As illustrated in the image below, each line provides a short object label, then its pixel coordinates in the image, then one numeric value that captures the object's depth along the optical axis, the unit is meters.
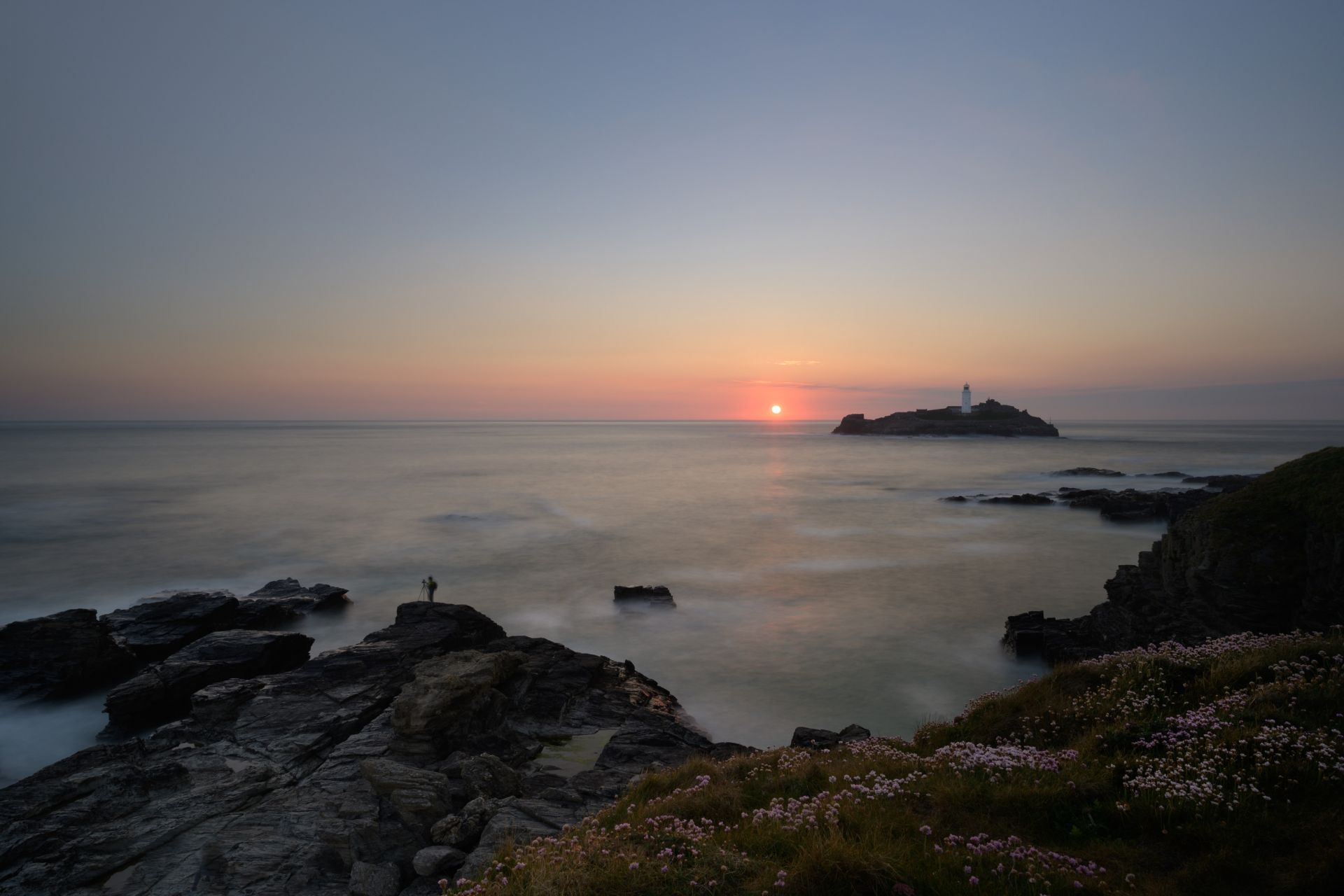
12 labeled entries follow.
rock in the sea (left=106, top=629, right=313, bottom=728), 15.32
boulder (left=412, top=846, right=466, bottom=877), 8.23
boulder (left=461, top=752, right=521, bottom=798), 10.55
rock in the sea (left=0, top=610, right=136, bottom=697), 16.89
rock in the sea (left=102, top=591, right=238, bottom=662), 19.27
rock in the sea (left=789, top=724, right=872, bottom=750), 13.27
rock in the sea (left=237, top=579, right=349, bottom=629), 22.28
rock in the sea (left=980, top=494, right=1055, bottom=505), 54.81
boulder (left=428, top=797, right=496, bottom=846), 8.98
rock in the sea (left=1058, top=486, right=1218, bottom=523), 44.12
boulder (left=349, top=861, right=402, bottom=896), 8.15
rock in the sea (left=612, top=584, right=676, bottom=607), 27.08
